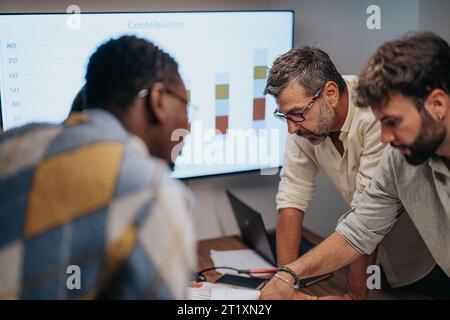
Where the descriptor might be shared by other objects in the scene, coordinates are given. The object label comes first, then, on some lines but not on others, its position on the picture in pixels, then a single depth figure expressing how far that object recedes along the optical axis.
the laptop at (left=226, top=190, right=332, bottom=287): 1.74
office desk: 1.58
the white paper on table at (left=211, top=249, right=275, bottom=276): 1.77
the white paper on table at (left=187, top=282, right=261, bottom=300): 1.34
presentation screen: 1.62
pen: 1.72
